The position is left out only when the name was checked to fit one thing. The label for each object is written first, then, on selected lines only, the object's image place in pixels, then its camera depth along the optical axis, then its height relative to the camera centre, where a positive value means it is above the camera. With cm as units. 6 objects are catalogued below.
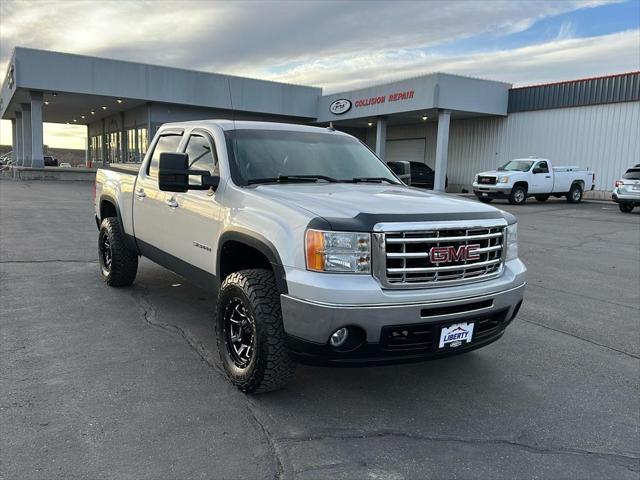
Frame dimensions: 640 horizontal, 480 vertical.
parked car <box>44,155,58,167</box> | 5023 -78
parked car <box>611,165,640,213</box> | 1838 -51
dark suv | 2841 -41
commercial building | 2488 +318
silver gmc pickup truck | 310 -61
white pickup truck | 2166 -43
